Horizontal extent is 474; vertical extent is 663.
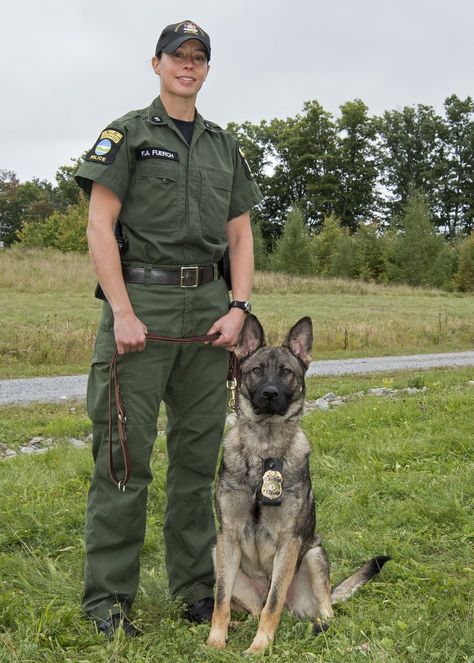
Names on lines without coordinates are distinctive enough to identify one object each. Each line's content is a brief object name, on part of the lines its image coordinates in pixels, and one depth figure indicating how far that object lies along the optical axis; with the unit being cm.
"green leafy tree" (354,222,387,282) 4191
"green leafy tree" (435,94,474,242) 5844
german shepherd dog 321
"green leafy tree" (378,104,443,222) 5984
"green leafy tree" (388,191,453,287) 4044
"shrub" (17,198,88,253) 4234
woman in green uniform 315
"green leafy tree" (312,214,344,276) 4306
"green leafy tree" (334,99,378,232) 5778
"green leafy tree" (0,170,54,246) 6172
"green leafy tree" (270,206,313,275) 3922
